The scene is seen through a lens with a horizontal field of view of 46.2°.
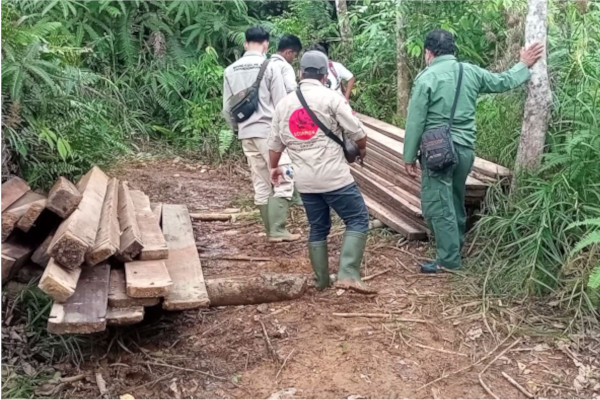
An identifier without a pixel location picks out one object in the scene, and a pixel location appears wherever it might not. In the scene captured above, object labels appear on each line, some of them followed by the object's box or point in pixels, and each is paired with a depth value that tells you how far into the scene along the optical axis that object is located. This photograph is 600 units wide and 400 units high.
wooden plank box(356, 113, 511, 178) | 6.03
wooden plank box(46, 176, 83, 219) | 4.96
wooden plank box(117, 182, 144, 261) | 4.76
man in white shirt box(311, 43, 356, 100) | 7.63
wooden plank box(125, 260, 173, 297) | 4.27
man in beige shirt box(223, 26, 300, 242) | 6.38
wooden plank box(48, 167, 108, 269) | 4.31
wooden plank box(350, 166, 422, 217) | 6.39
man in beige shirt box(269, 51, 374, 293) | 5.05
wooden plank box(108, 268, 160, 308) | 4.31
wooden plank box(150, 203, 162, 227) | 6.24
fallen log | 5.16
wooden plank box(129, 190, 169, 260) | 4.87
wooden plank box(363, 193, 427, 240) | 6.25
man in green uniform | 5.44
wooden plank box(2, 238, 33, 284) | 4.61
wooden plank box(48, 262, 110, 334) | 3.98
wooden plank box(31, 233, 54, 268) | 4.84
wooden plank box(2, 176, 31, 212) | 5.09
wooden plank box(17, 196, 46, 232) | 4.85
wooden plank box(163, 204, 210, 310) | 4.51
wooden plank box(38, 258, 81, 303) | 4.07
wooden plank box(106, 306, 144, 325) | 4.21
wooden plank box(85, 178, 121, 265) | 4.50
